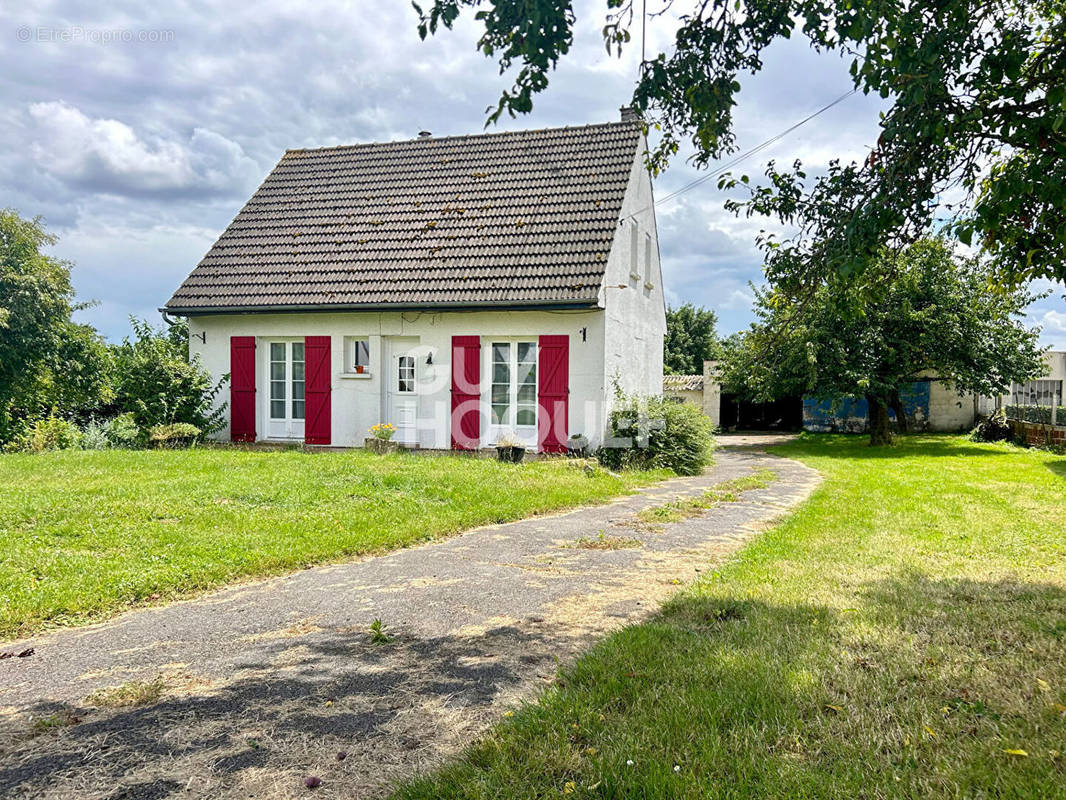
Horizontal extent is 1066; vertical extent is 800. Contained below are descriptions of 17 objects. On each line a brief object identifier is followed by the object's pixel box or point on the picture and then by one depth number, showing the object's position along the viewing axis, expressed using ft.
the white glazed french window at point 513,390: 48.70
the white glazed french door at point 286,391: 53.67
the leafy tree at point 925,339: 67.21
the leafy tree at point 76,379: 65.31
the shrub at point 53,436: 50.44
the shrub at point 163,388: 50.21
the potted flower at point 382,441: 49.29
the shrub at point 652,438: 47.88
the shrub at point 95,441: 51.21
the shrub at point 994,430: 79.25
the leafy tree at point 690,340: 159.33
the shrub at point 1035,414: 66.08
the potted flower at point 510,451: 45.32
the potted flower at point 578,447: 47.19
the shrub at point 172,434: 49.26
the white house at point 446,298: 47.98
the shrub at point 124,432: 50.98
